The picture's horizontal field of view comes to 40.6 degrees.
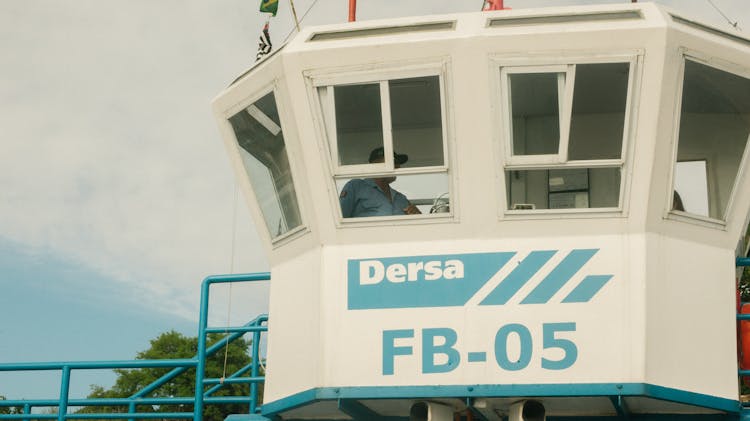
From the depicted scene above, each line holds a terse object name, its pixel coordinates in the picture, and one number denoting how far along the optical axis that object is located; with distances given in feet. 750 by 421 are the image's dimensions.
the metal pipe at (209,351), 33.88
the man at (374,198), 27.73
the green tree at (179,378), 134.41
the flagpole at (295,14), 31.63
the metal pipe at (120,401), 33.81
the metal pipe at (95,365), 34.13
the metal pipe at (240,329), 32.48
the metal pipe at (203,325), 32.42
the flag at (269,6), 34.88
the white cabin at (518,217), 26.00
